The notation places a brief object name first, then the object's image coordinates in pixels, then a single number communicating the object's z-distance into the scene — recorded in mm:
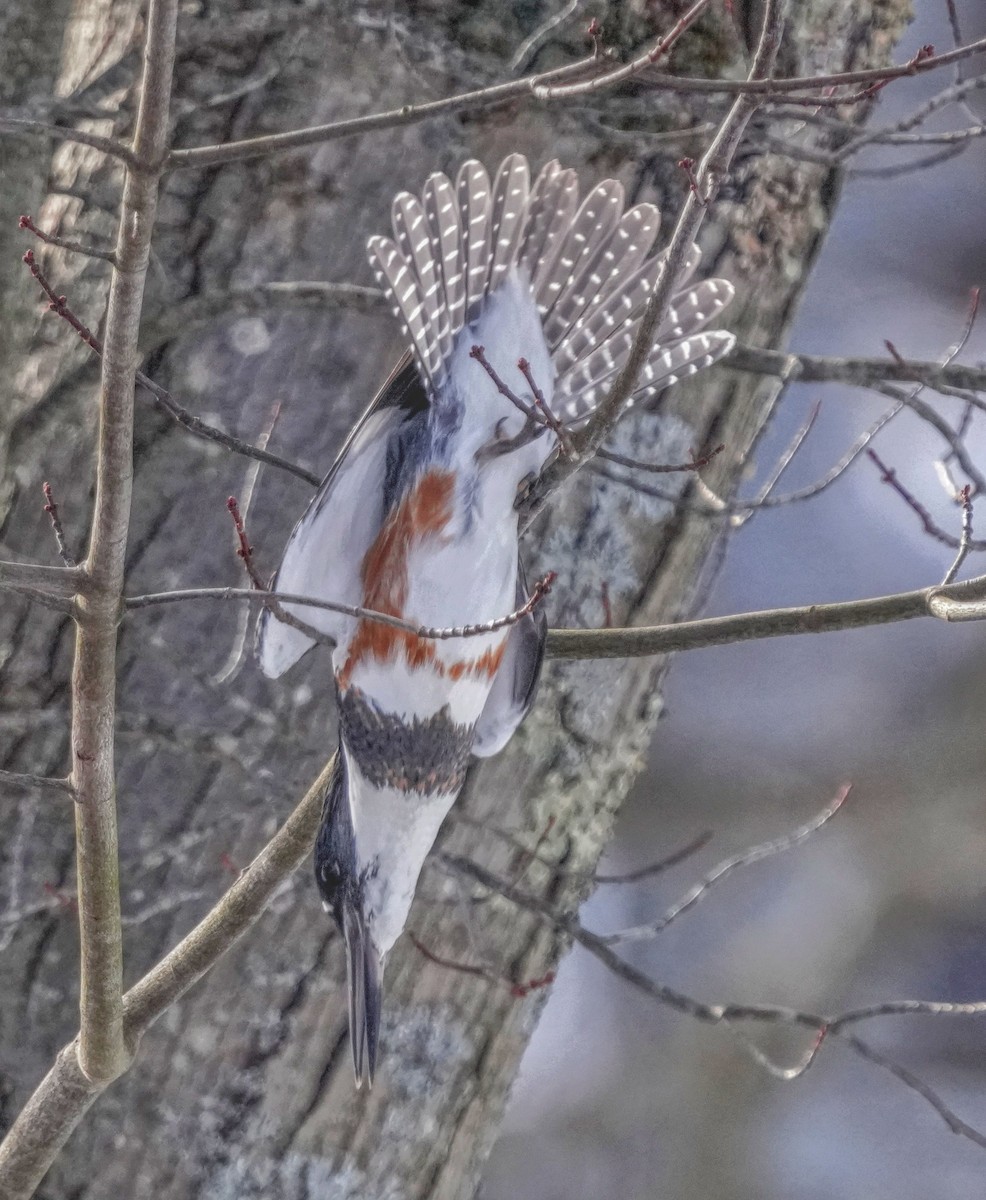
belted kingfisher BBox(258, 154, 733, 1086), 8985
